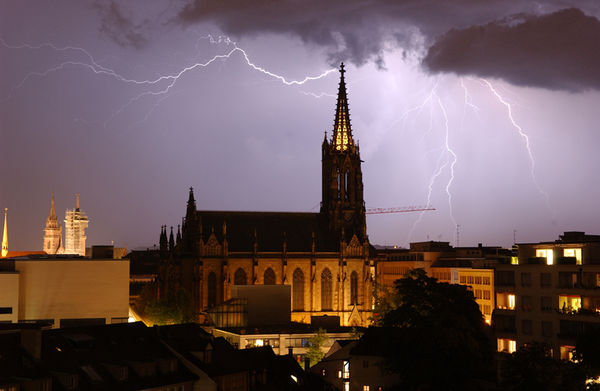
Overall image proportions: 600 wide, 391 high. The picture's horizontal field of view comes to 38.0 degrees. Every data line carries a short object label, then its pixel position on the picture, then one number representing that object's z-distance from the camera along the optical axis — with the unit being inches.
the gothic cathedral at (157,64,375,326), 5118.1
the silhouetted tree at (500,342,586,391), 2171.5
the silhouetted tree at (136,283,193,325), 4485.7
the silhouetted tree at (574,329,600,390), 2369.6
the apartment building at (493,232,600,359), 2822.3
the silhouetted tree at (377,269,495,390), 2891.2
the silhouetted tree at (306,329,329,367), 3892.7
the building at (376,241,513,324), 5209.6
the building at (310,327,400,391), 3221.2
